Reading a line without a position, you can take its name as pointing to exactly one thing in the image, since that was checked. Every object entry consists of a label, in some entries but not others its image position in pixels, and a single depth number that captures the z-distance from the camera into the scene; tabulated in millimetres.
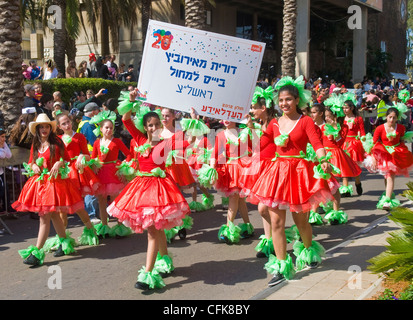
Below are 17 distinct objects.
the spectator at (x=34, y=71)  16312
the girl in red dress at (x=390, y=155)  9148
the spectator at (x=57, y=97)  11934
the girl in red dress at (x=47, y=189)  6223
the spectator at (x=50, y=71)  16650
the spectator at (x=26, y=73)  16141
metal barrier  8672
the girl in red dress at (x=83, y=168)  7164
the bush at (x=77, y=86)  15352
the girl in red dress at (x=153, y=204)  5211
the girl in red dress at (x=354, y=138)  10539
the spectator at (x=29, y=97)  11266
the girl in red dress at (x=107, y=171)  7520
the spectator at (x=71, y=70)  17000
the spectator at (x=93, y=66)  18358
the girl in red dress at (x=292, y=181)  5402
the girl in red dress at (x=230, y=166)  7016
